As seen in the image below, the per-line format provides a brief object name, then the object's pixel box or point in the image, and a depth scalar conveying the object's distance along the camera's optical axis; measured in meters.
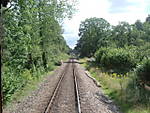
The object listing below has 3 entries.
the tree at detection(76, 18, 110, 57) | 63.56
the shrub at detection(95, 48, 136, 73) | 22.71
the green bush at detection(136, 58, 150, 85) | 10.45
